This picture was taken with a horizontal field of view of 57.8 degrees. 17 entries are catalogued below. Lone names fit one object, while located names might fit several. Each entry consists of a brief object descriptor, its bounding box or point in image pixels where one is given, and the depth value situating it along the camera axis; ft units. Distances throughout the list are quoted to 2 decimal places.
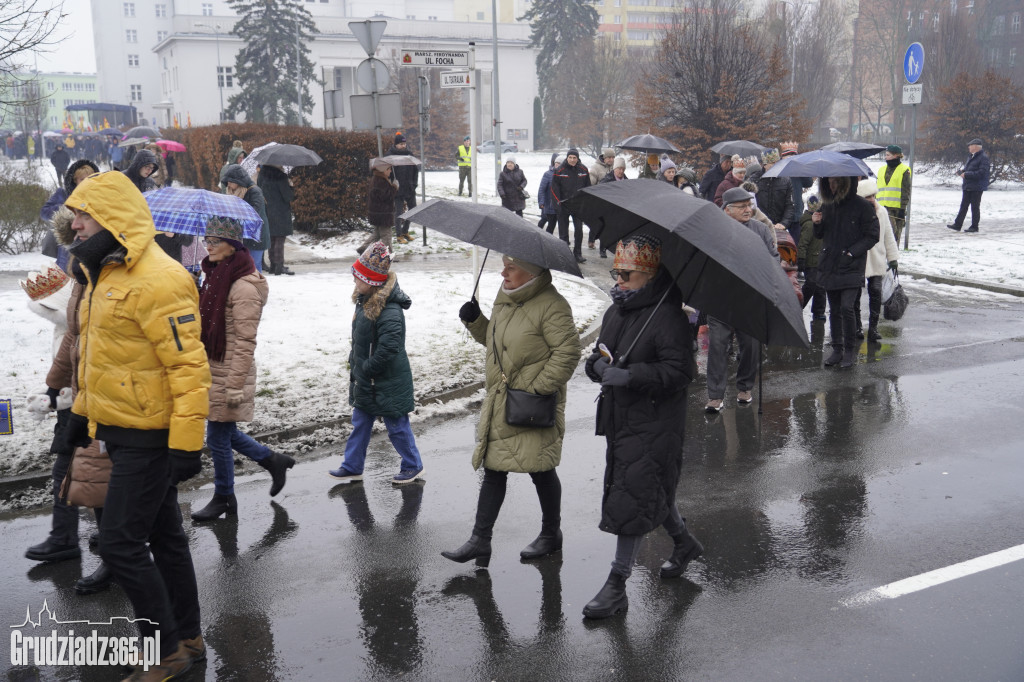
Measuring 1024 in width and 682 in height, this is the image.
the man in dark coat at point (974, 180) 64.39
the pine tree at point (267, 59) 186.91
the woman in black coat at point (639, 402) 15.15
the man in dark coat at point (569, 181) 55.11
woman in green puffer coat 16.47
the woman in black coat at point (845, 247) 31.40
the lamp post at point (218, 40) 240.53
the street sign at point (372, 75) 46.68
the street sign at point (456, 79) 40.15
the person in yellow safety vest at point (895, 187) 50.47
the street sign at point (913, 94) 57.62
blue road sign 57.52
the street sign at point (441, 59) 40.93
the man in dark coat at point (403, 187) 60.29
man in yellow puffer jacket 12.97
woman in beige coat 18.86
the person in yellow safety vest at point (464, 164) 98.45
